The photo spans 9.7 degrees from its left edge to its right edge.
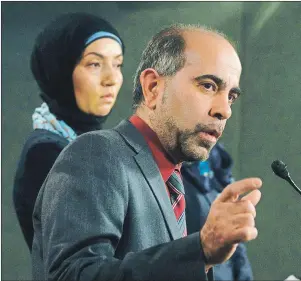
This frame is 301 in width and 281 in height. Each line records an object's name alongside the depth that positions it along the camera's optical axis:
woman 3.55
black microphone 2.76
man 2.59
